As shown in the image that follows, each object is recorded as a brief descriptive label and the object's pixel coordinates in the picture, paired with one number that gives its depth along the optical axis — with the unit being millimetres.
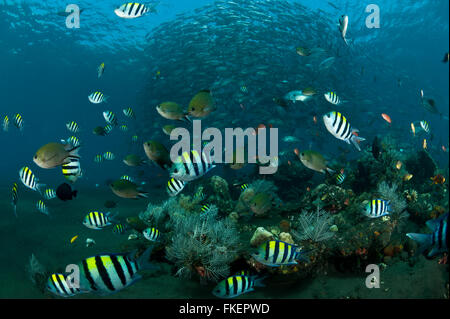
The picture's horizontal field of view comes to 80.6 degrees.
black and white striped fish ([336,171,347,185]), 7648
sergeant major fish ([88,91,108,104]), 8258
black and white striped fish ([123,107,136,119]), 10103
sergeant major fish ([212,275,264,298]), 3484
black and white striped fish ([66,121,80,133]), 8375
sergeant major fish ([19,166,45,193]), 5164
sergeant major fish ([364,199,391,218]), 5004
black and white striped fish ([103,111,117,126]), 8398
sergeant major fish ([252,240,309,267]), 3516
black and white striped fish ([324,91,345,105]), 5859
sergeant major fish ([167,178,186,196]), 4062
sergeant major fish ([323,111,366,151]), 3961
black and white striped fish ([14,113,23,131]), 7367
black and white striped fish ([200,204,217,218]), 6445
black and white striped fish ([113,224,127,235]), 6652
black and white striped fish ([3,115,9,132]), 7984
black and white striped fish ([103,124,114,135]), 9272
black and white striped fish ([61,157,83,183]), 4856
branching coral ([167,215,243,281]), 4855
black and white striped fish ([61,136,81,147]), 7348
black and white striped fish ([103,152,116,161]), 10672
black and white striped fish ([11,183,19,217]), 5901
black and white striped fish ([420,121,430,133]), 9480
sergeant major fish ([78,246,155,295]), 2531
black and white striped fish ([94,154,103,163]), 10516
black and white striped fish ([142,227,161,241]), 5125
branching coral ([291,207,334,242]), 5045
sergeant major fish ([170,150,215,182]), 3359
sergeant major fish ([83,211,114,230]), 5195
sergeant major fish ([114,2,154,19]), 5770
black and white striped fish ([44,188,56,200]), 7083
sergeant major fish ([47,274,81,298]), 3349
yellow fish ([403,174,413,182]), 8945
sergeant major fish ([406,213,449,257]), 2518
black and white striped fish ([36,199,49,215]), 6966
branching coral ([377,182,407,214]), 6609
